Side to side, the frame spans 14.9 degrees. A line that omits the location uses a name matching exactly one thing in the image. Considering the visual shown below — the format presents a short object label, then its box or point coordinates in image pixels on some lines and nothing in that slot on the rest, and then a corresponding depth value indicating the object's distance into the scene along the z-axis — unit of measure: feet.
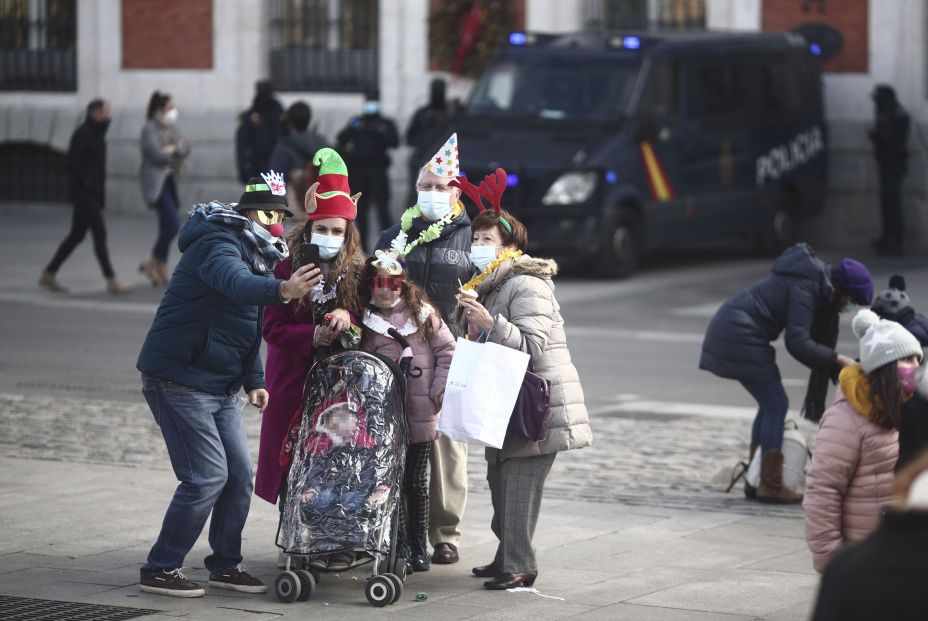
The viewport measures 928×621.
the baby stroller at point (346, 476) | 42.37
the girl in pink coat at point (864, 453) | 35.72
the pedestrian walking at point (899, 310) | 48.13
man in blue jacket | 42.60
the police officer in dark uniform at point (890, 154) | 126.70
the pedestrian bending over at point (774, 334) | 54.26
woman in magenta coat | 43.45
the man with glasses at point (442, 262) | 47.75
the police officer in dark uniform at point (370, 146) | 124.69
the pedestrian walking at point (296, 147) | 106.90
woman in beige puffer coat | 44.06
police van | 112.93
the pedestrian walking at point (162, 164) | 106.60
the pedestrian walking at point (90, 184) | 103.39
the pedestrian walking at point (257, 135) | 125.99
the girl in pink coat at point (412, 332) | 44.13
